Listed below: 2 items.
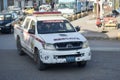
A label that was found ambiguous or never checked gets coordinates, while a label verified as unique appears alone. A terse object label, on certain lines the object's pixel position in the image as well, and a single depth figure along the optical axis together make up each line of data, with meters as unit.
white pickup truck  10.80
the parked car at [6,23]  26.58
